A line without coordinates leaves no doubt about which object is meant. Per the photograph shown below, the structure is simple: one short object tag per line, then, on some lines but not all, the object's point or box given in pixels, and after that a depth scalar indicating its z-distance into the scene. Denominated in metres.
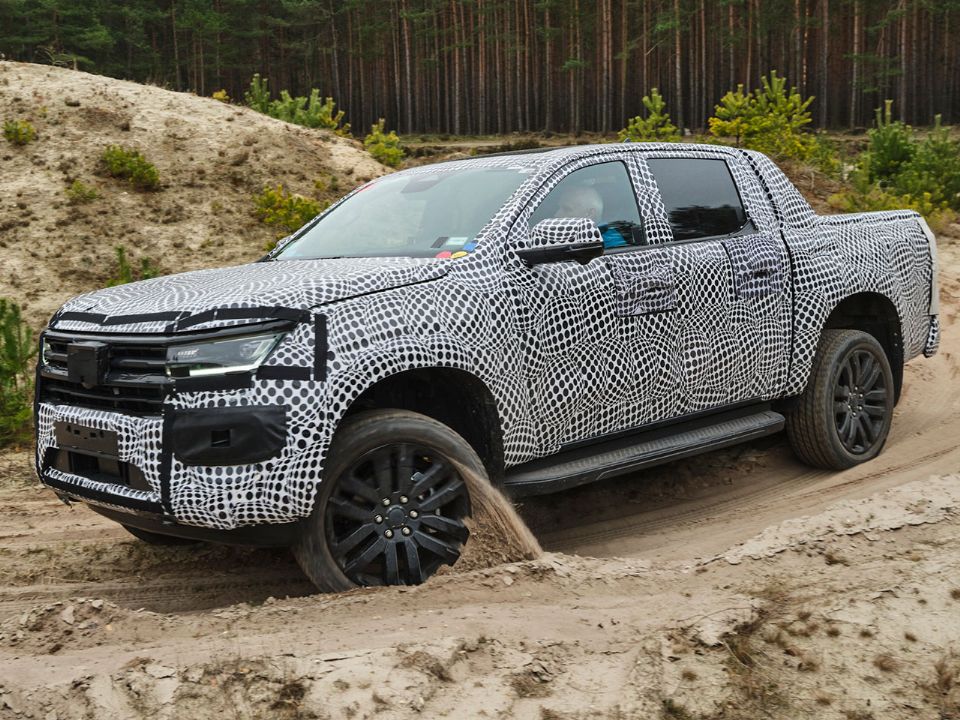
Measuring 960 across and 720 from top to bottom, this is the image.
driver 4.91
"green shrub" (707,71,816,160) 16.20
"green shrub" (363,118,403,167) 16.84
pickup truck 3.68
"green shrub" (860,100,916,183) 15.93
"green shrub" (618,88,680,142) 16.14
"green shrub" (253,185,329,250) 12.81
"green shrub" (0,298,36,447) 7.45
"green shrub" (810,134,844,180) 17.00
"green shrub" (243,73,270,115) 18.70
